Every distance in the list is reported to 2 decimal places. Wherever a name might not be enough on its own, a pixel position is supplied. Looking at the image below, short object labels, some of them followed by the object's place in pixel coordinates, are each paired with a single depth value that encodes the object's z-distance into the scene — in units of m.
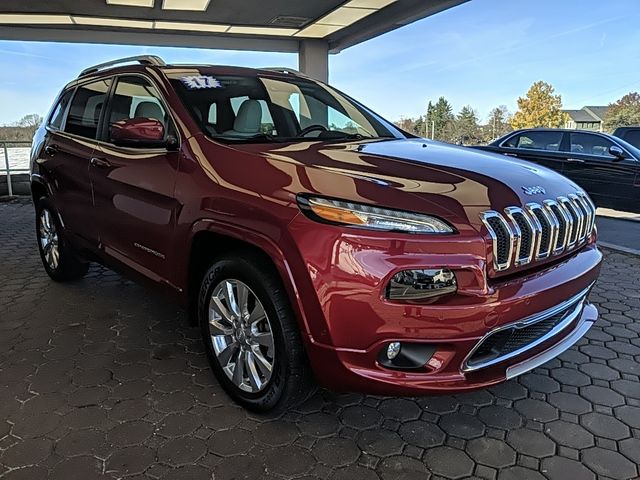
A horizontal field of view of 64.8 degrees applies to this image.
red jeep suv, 1.91
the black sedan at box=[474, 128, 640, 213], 7.81
